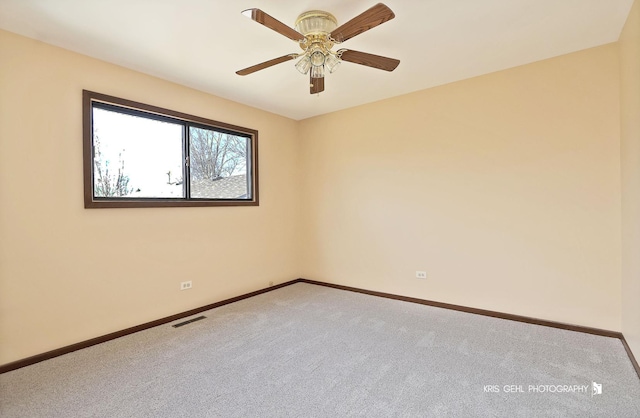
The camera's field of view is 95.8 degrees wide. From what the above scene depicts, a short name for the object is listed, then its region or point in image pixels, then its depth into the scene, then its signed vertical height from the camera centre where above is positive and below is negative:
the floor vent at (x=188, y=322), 3.05 -1.20
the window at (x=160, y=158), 2.75 +0.61
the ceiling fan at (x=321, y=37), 1.77 +1.18
